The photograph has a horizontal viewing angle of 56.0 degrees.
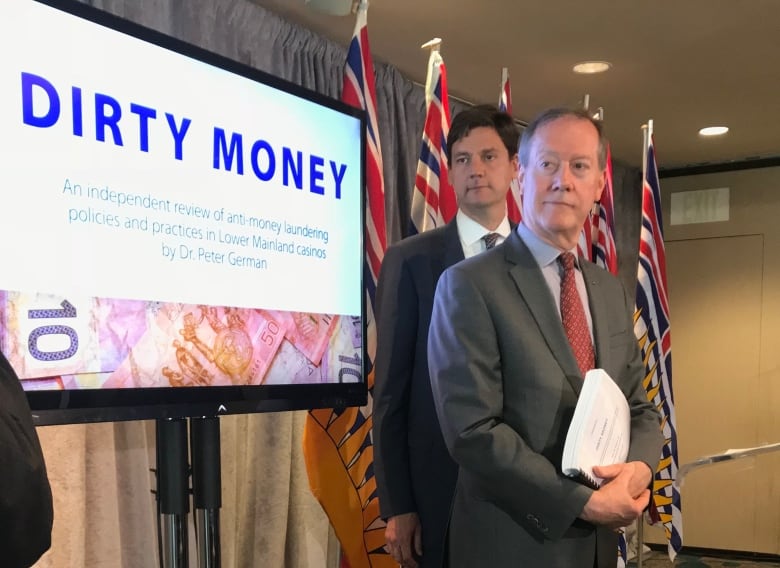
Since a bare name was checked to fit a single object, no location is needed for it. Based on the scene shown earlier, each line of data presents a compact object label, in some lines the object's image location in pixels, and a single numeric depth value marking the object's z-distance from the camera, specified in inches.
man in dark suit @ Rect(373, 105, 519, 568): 65.6
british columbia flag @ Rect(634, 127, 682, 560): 151.3
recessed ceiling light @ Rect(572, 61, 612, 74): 135.1
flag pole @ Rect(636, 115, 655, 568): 151.5
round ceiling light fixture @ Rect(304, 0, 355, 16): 107.3
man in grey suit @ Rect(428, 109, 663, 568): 44.1
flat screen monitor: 44.9
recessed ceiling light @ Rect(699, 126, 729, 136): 179.0
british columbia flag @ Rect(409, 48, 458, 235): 108.3
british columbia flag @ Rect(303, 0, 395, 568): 85.3
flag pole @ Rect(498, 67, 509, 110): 125.6
